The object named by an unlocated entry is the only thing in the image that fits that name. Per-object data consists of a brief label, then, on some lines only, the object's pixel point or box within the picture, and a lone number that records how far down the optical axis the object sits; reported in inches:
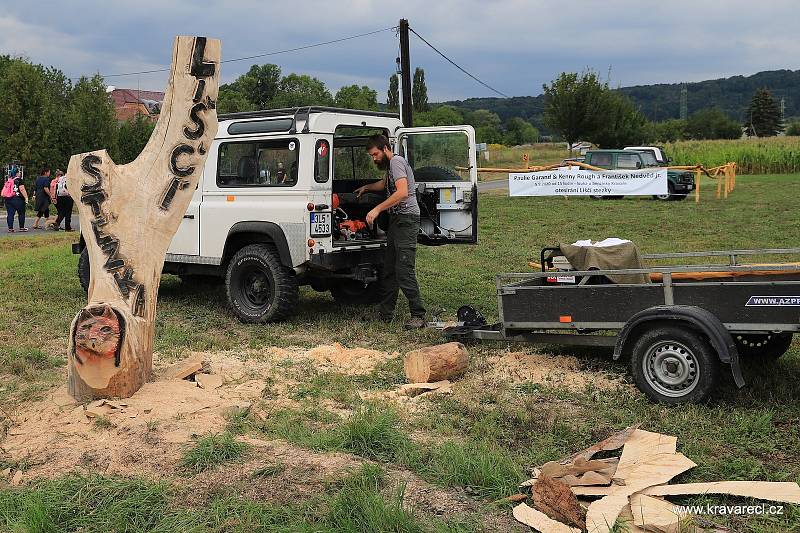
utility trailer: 202.5
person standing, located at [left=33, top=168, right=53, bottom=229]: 849.5
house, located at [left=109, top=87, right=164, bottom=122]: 2649.4
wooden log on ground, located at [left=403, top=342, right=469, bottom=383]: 241.3
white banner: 888.3
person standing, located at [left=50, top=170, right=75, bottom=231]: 815.1
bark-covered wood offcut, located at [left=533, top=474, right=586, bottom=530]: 146.3
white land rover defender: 321.7
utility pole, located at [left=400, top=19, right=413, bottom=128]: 874.5
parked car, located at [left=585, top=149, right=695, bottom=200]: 1048.2
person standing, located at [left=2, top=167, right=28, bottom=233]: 808.3
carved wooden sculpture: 220.7
